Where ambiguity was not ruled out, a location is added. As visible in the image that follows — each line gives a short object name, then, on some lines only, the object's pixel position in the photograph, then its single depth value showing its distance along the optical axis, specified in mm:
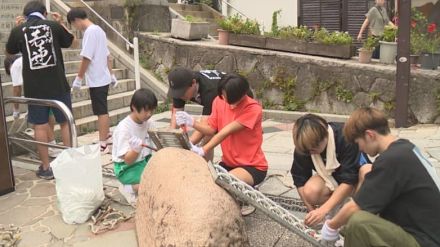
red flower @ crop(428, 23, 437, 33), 8062
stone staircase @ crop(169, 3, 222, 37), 11959
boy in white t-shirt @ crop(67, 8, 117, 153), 6219
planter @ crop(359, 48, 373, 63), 7922
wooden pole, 6914
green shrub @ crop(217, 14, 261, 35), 9211
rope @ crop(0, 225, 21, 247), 3880
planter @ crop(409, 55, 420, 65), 7660
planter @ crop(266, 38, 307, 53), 8609
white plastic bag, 4145
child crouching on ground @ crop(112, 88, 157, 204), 4211
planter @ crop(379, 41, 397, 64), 7871
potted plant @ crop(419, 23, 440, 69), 7465
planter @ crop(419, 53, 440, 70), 7449
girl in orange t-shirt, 3887
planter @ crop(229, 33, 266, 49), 9023
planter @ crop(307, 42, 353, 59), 8242
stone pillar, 2775
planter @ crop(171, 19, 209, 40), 9819
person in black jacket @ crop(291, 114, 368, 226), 3230
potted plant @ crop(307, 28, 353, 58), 8258
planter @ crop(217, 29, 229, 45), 9461
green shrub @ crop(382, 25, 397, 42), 7938
